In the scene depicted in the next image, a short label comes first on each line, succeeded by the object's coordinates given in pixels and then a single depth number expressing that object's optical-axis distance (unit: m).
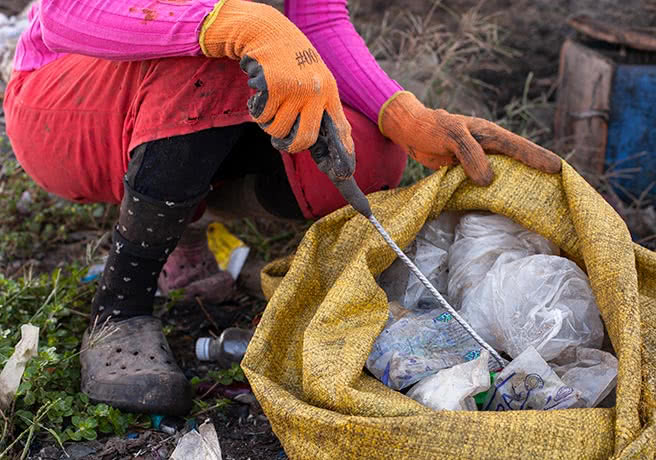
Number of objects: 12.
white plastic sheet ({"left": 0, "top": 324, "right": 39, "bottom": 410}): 1.41
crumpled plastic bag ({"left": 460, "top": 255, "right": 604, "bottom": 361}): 1.40
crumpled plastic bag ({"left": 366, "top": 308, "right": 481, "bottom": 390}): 1.34
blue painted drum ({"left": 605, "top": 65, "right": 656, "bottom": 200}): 2.55
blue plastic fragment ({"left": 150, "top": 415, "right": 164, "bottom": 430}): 1.55
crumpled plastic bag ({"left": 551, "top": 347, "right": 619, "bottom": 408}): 1.31
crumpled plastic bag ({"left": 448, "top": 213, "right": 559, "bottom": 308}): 1.53
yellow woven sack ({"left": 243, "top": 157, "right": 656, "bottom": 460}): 1.14
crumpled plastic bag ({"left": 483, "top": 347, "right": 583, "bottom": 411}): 1.28
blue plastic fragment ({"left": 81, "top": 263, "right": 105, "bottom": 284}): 2.14
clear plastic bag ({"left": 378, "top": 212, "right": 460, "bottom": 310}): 1.57
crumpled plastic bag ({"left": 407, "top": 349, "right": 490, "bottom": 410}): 1.26
